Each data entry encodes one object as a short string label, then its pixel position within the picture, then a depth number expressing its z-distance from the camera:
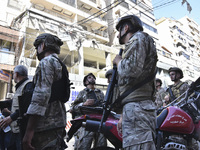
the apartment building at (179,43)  34.97
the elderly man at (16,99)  2.15
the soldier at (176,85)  3.88
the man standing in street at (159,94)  4.90
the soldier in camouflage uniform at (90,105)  2.90
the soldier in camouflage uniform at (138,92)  1.30
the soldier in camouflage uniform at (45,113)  1.43
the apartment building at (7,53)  11.39
